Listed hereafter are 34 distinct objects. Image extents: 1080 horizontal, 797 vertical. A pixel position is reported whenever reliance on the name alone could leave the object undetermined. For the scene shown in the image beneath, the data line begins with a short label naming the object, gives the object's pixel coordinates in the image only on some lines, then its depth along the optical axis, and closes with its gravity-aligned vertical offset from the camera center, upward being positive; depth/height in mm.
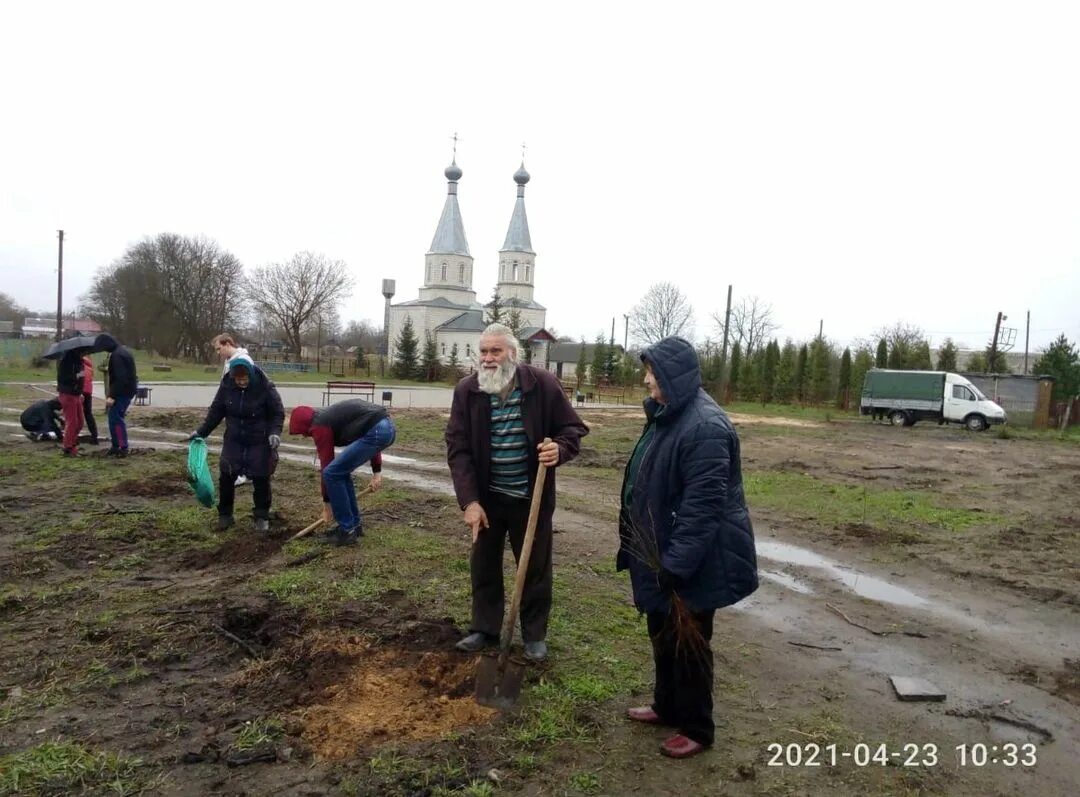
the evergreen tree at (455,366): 53044 -106
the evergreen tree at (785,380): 41375 +146
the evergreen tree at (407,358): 54312 +321
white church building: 64812 +7981
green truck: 26844 -356
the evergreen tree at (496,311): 35719 +2818
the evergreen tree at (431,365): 53906 -123
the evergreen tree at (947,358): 43219 +1978
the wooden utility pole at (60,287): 42156 +3254
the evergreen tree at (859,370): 38906 +912
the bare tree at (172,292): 54844 +4258
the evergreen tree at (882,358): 40500 +1646
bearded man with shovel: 4109 -523
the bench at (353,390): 25962 -1318
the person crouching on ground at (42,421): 12562 -1352
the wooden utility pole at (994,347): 39512 +2525
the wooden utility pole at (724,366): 40594 +751
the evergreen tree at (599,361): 51344 +849
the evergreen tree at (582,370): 51675 +117
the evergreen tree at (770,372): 42062 +556
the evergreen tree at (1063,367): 30375 +1279
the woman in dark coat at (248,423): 6742 -648
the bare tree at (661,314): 57688 +4908
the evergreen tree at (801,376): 41219 +435
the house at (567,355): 73012 +1593
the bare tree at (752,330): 59594 +4123
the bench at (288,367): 54603 -879
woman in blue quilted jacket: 3123 -670
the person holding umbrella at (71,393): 10875 -731
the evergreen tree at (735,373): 43031 +409
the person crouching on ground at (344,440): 6242 -694
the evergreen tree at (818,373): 40844 +624
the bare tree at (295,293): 60188 +5225
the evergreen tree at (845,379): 39656 +385
